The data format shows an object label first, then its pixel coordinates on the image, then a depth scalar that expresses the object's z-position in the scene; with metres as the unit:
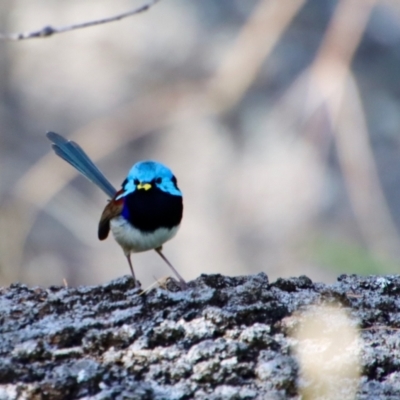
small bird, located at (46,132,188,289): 9.22
